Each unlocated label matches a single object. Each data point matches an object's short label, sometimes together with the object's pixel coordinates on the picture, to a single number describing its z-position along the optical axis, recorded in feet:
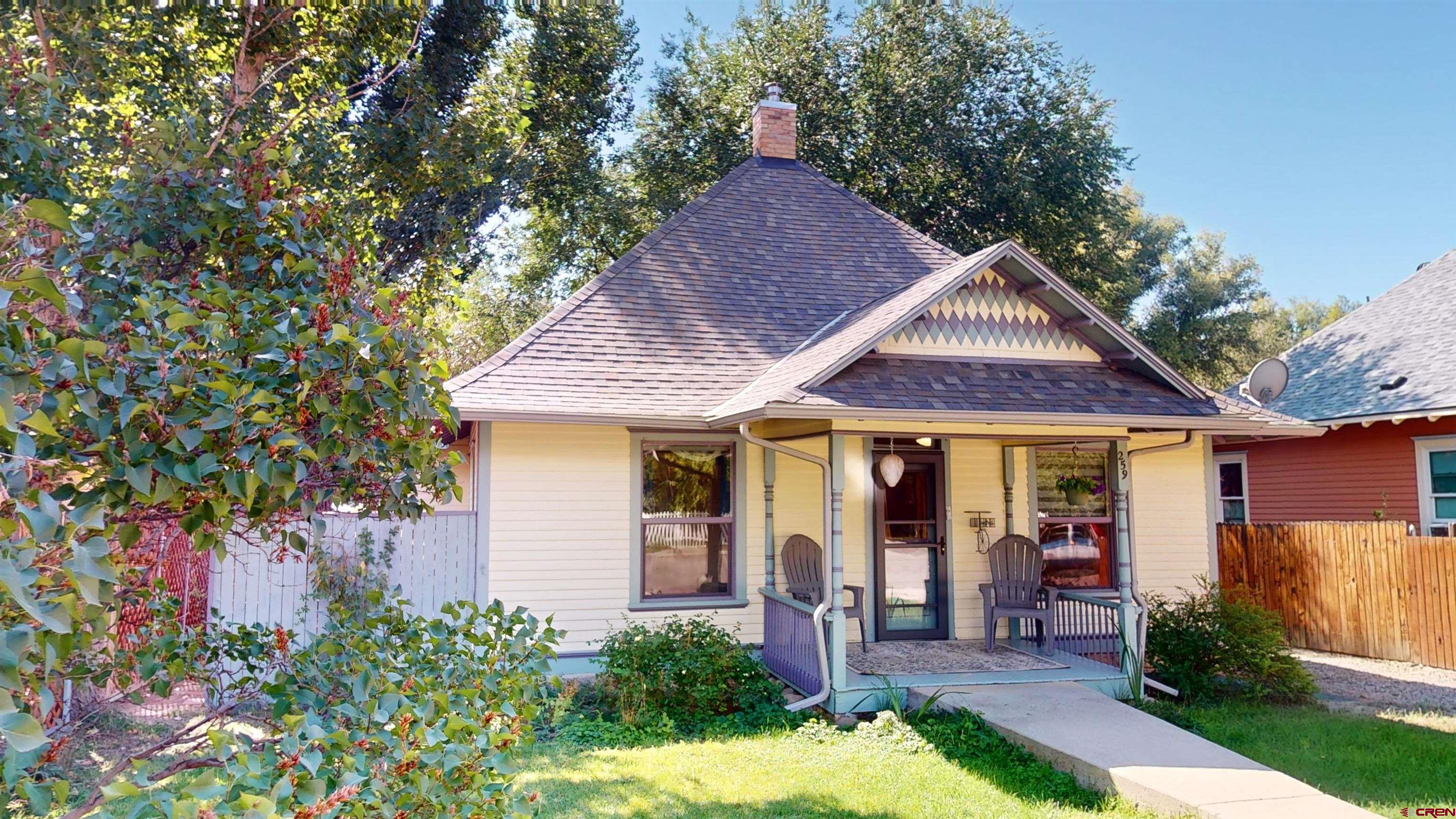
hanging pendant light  31.09
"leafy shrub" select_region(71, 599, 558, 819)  5.20
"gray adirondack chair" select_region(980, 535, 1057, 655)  30.66
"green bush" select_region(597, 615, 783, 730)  25.46
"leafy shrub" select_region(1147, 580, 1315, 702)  28.50
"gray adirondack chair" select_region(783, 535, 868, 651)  29.89
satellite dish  42.42
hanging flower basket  34.12
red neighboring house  42.14
